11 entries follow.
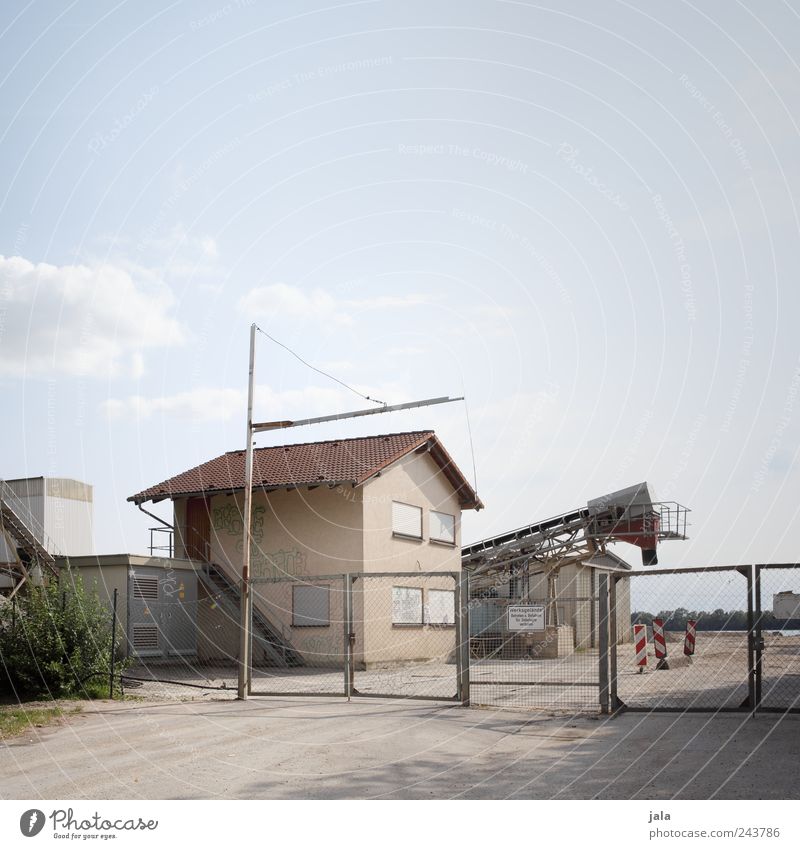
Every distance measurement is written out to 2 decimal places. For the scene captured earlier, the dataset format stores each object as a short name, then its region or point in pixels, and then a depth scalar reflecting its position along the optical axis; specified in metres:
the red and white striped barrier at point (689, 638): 22.39
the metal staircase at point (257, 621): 26.28
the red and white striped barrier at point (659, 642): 21.58
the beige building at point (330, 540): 26.91
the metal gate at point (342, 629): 25.92
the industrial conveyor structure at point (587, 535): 32.16
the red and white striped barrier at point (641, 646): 21.73
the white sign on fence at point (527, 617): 14.69
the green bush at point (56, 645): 16.81
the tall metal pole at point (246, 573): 16.81
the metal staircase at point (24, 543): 23.09
